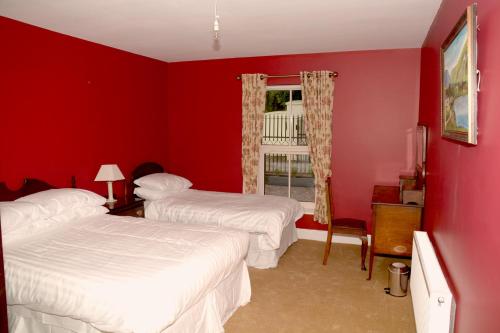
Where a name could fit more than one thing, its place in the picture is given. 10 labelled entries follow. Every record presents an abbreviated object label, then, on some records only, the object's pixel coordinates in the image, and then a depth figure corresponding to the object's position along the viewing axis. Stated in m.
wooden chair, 4.02
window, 5.14
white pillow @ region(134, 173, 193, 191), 4.60
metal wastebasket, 3.40
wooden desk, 3.48
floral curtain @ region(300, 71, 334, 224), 4.81
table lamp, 4.11
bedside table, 4.00
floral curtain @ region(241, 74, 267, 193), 5.11
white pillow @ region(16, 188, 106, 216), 3.16
